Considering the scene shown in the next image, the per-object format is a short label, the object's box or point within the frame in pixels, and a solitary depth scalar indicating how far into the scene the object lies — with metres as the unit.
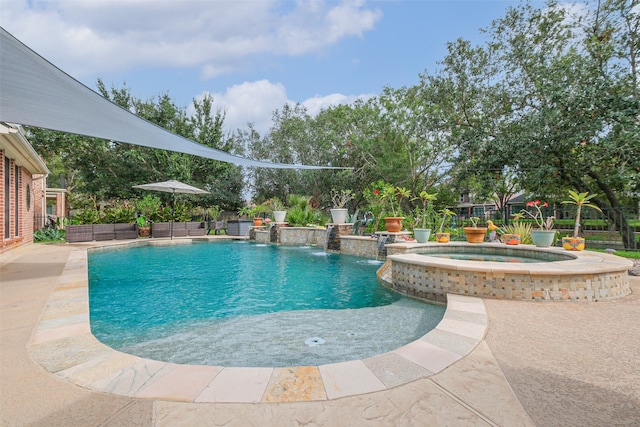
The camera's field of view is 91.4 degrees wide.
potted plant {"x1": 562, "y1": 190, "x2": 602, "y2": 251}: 5.71
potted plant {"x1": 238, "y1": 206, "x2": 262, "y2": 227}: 15.45
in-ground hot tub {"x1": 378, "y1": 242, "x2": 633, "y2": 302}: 3.82
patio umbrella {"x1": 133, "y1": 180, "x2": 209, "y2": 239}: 12.94
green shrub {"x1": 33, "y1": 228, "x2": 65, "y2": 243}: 12.24
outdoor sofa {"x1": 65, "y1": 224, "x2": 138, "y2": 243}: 11.57
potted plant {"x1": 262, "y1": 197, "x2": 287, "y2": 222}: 13.62
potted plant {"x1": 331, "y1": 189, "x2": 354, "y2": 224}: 10.48
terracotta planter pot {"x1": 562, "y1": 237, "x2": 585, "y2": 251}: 5.70
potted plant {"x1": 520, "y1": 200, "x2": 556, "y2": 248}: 6.14
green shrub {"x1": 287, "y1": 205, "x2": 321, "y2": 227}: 13.73
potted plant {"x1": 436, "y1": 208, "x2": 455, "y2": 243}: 7.29
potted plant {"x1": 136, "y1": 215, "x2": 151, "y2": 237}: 13.47
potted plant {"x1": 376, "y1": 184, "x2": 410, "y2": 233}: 8.77
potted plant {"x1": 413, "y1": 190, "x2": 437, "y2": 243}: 7.27
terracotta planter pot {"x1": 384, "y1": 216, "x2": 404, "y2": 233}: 8.76
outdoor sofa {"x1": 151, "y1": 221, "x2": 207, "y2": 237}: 13.66
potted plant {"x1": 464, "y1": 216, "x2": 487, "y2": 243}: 7.39
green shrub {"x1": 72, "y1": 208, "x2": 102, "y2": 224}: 12.59
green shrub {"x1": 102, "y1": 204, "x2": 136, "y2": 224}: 13.14
